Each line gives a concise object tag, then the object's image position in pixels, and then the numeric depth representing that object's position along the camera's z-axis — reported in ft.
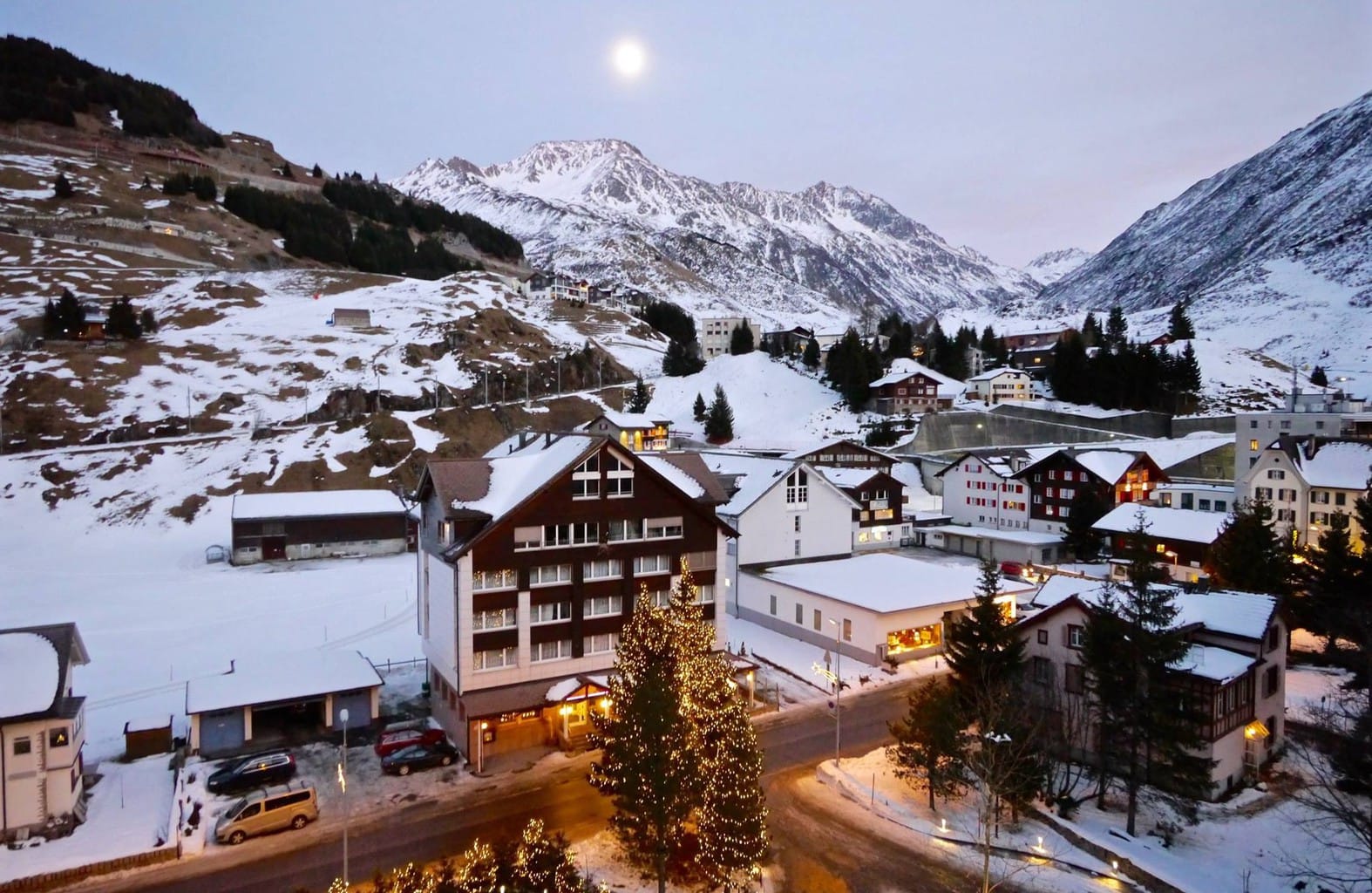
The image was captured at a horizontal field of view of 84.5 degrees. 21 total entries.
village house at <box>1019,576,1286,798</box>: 81.56
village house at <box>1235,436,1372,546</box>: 186.09
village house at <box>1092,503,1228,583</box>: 174.40
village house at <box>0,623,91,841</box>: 71.36
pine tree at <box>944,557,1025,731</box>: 81.46
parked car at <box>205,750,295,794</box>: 82.12
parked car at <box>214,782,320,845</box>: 73.10
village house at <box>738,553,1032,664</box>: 127.44
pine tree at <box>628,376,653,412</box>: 372.99
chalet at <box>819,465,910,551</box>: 219.82
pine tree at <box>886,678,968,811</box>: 76.02
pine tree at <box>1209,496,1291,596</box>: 131.54
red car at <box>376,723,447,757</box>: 90.17
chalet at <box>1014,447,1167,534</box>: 213.05
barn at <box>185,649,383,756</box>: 92.32
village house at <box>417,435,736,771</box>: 94.43
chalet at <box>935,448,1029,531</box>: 231.09
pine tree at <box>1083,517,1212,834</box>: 73.31
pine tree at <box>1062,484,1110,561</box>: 198.39
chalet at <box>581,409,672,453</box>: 291.38
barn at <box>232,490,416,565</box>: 206.69
